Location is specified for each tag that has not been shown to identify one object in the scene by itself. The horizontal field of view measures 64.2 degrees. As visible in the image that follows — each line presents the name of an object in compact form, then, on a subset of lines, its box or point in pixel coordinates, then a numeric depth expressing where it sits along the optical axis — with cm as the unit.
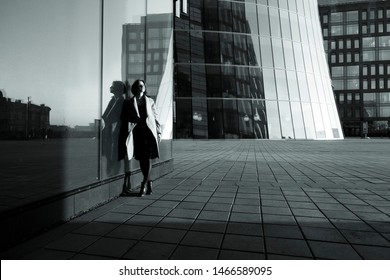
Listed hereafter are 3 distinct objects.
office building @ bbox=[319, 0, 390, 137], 7075
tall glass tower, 2711
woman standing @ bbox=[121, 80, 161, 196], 500
